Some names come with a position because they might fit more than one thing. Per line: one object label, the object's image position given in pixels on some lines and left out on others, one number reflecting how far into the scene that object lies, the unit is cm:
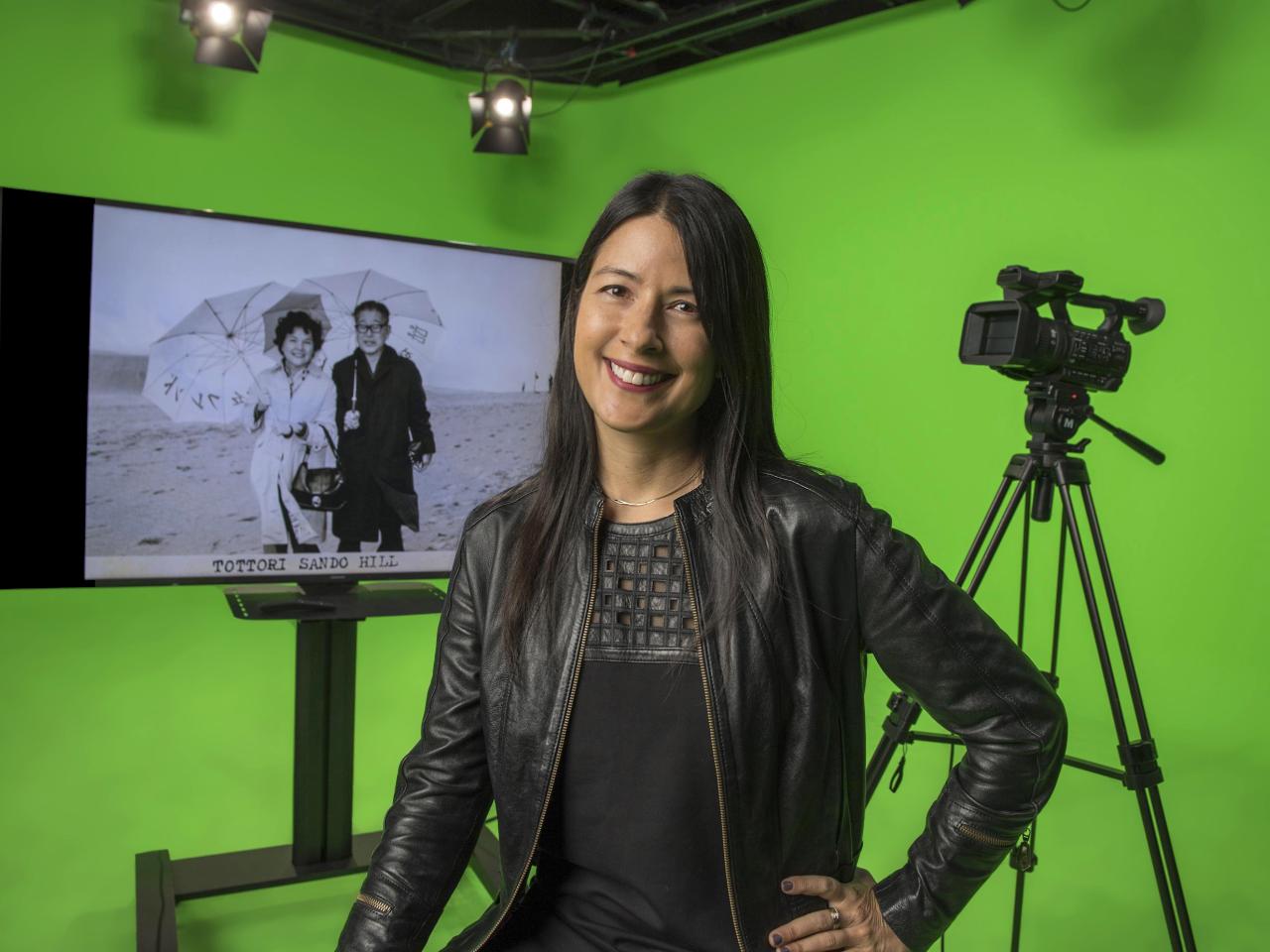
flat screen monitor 234
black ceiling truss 389
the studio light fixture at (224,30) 343
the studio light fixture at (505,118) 407
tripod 206
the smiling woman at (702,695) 127
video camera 213
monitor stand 257
